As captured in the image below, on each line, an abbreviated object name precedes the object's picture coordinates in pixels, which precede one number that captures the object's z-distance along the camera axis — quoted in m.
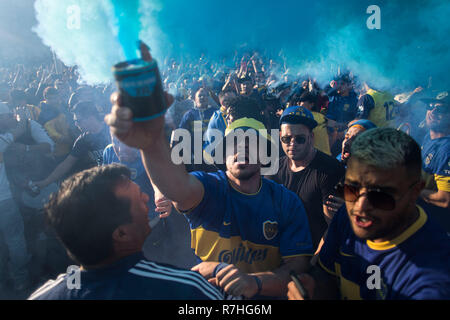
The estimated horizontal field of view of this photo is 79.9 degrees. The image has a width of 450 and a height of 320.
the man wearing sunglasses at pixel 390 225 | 1.50
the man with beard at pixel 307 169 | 3.11
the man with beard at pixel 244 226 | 1.96
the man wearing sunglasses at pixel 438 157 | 3.21
